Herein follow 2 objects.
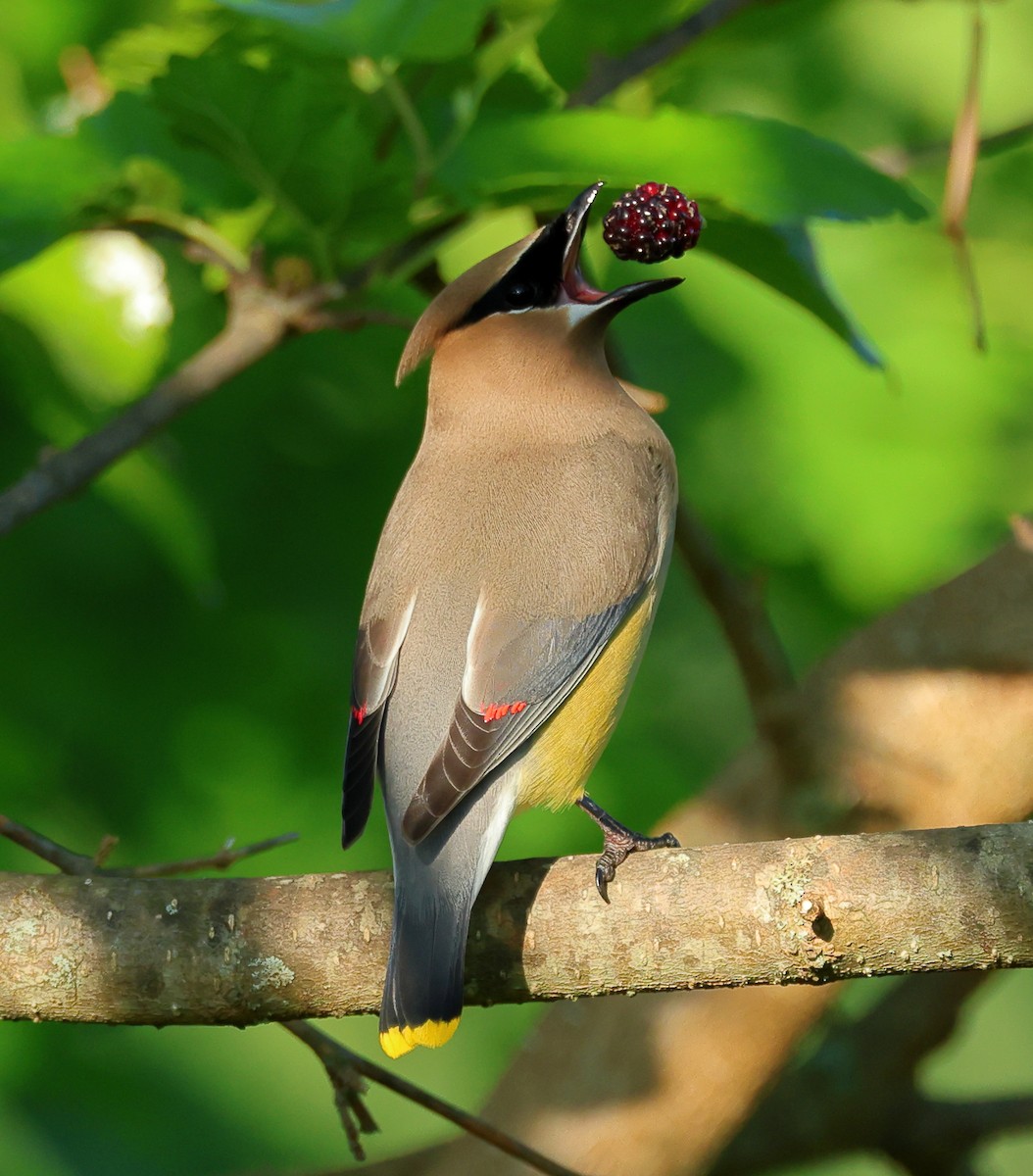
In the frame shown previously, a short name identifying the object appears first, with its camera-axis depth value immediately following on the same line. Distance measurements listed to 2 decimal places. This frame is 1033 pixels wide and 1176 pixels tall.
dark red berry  5.05
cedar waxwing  4.85
